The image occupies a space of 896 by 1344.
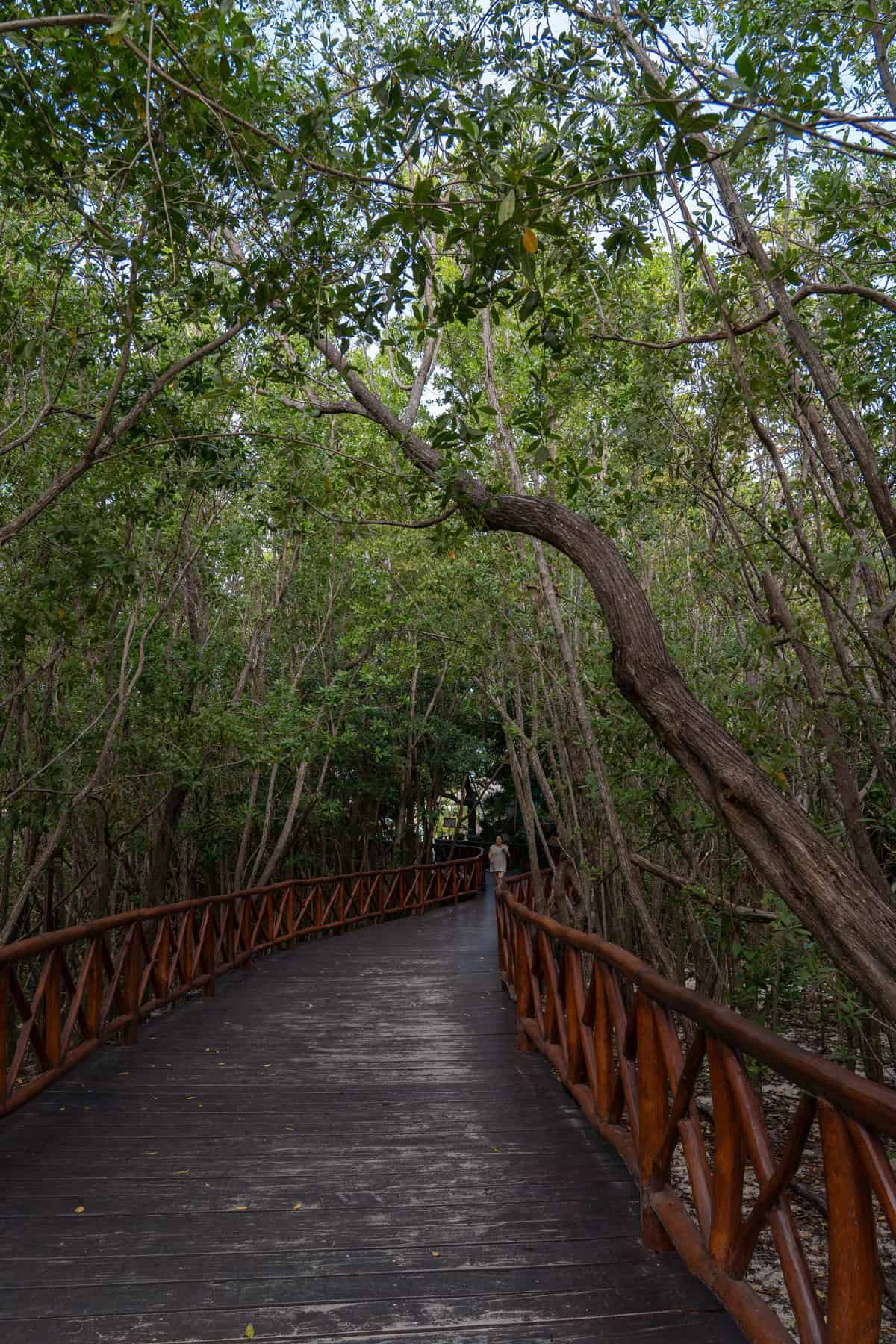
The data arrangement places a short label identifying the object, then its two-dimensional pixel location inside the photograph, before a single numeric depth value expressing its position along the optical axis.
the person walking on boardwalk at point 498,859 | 20.00
